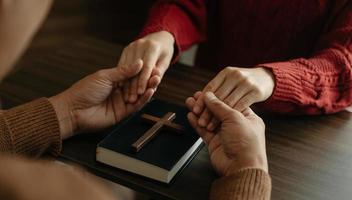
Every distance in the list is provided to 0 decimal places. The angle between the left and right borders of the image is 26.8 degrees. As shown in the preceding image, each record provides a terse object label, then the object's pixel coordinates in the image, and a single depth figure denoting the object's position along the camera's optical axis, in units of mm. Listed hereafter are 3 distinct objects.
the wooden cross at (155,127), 1140
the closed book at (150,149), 1110
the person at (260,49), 1272
